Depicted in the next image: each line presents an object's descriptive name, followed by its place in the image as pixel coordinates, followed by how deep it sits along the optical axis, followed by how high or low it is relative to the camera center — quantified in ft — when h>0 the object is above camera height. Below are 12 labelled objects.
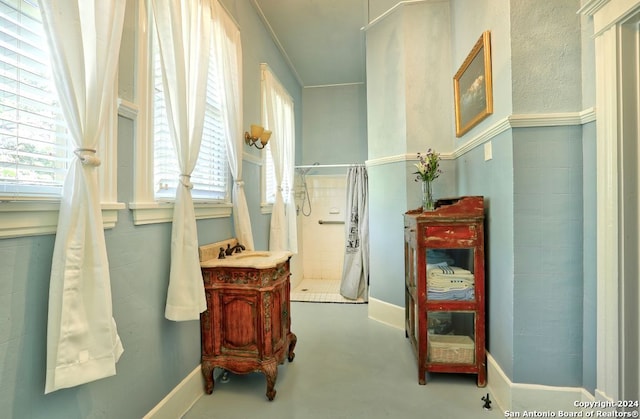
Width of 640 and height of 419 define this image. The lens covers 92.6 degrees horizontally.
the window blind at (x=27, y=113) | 3.26 +1.14
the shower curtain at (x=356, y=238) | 12.91 -1.37
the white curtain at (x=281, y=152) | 10.85 +2.24
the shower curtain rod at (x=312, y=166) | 14.38 +1.94
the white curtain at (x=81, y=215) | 3.41 -0.05
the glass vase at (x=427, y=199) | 7.39 +0.15
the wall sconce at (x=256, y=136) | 8.92 +2.15
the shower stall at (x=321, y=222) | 15.83 -0.79
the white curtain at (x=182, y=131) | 5.29 +1.45
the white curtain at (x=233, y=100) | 7.32 +2.73
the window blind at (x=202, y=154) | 5.57 +1.21
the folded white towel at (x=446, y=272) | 6.70 -1.49
